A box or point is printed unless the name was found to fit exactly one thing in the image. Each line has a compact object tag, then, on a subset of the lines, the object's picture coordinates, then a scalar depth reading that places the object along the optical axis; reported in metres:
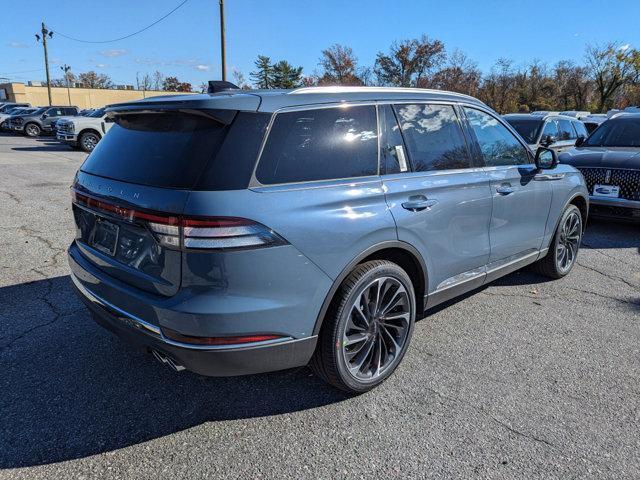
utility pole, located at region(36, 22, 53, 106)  45.50
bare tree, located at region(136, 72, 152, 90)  81.62
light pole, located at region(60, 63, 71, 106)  67.06
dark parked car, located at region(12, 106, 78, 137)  28.59
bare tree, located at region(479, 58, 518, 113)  44.38
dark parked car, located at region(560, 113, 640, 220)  6.75
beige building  66.79
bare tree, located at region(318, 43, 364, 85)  51.18
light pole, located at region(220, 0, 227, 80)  22.06
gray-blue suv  2.27
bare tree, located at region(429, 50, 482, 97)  45.38
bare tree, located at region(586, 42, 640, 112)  40.88
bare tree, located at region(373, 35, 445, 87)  48.94
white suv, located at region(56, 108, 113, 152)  18.92
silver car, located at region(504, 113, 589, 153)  9.60
